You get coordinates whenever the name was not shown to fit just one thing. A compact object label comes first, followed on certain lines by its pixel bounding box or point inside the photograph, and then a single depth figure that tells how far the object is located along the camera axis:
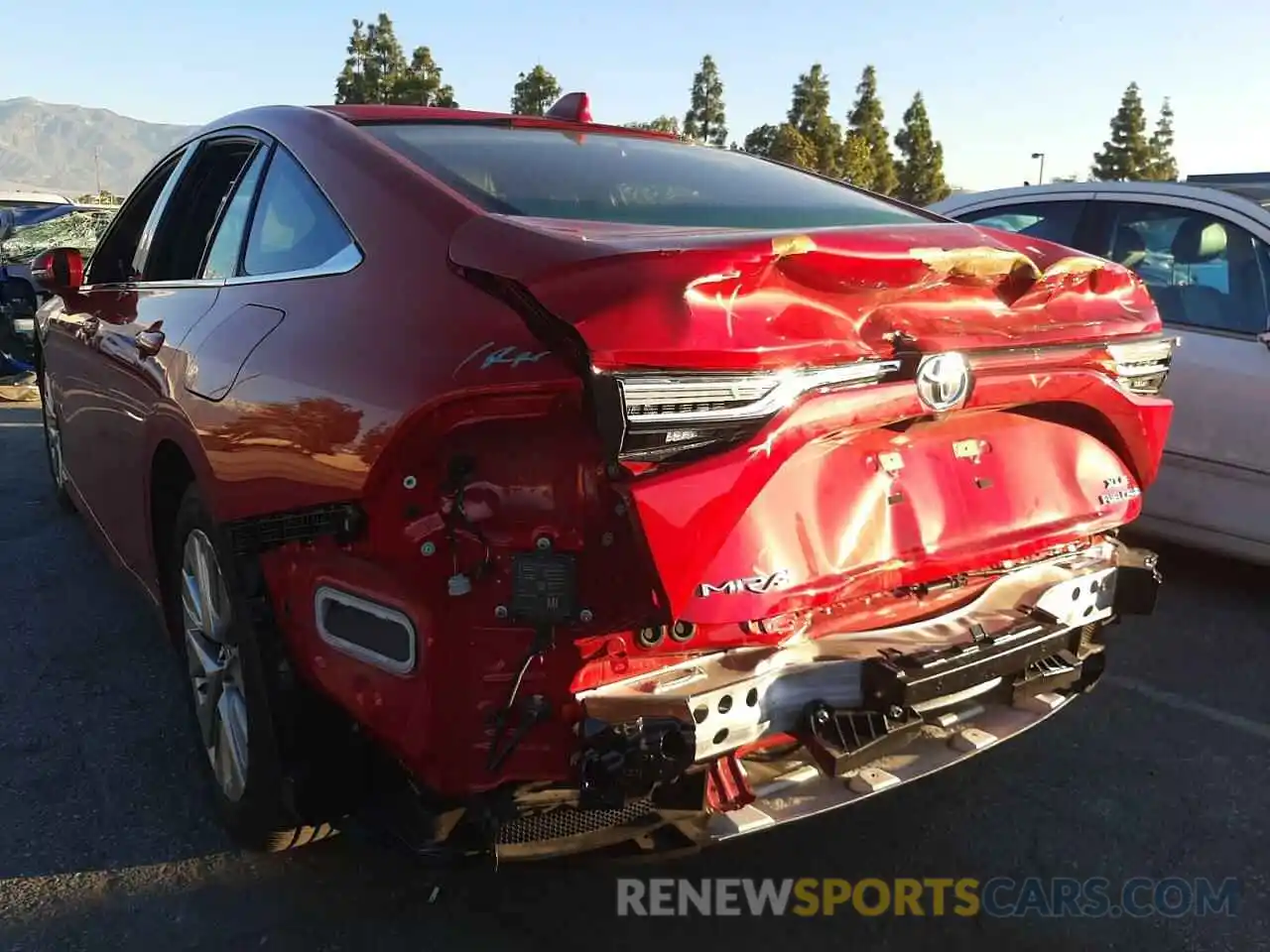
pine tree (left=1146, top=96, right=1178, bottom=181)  55.03
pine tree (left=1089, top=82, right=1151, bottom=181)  53.88
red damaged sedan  1.88
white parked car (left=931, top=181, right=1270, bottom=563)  4.46
